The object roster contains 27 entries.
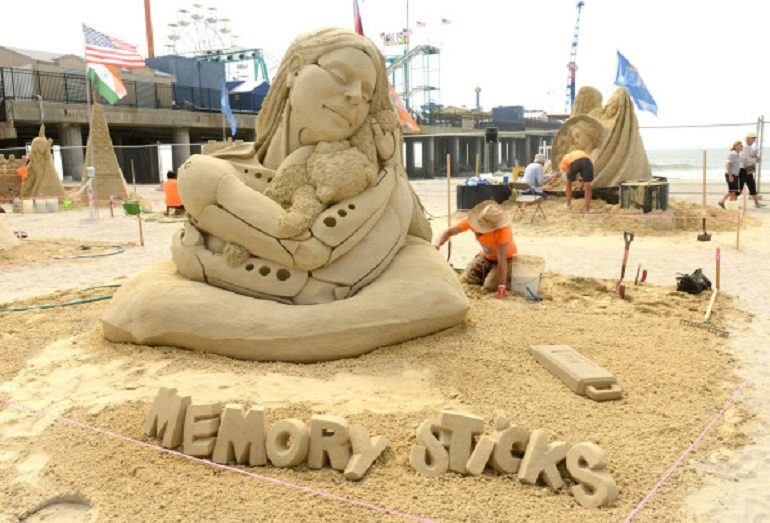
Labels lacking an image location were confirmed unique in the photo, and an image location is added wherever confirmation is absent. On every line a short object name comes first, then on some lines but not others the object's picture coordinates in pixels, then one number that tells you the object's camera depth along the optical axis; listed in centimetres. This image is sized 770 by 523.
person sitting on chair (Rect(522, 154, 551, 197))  1223
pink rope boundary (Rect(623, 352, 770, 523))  261
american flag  1366
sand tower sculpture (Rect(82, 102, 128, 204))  1695
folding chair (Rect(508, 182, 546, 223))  1146
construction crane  5356
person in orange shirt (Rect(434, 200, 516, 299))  566
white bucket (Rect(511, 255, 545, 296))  588
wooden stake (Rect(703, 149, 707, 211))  942
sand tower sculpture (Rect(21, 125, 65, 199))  1703
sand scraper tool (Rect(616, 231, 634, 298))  598
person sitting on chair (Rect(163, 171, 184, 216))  1400
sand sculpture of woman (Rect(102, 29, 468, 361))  410
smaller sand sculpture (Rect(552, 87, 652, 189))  1199
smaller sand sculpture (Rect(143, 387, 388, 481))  286
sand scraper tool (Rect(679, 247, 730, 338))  497
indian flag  1465
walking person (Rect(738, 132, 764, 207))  1352
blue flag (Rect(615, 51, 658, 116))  1426
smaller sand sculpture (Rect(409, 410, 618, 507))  271
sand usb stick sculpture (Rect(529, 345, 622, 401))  361
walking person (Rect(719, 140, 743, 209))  1309
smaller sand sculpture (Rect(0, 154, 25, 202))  1739
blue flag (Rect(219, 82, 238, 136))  1819
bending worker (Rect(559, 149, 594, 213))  1137
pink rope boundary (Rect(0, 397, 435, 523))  253
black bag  619
